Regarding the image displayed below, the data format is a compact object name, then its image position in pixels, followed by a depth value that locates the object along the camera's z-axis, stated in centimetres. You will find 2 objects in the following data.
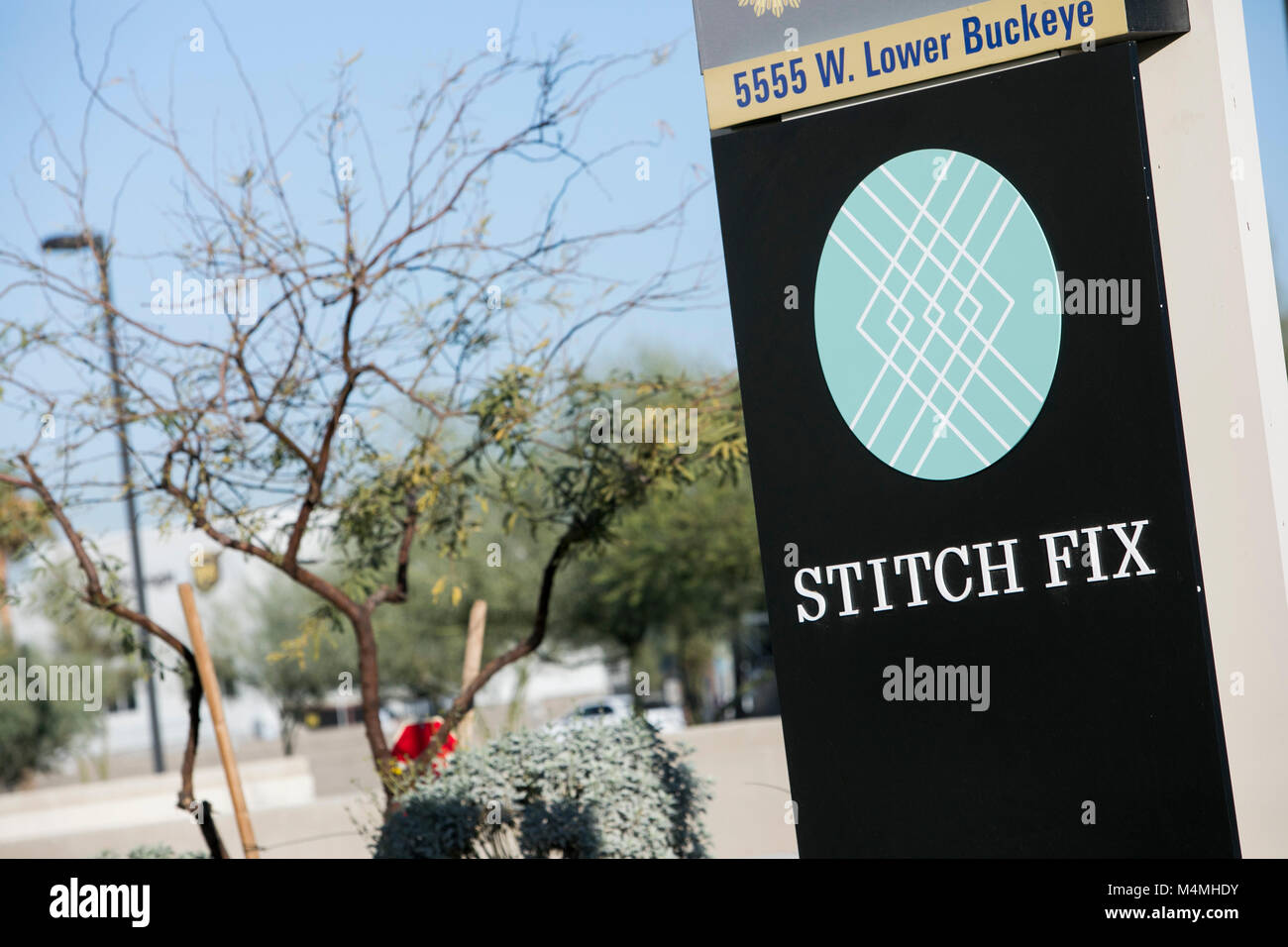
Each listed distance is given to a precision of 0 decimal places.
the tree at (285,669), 3344
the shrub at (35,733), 2711
